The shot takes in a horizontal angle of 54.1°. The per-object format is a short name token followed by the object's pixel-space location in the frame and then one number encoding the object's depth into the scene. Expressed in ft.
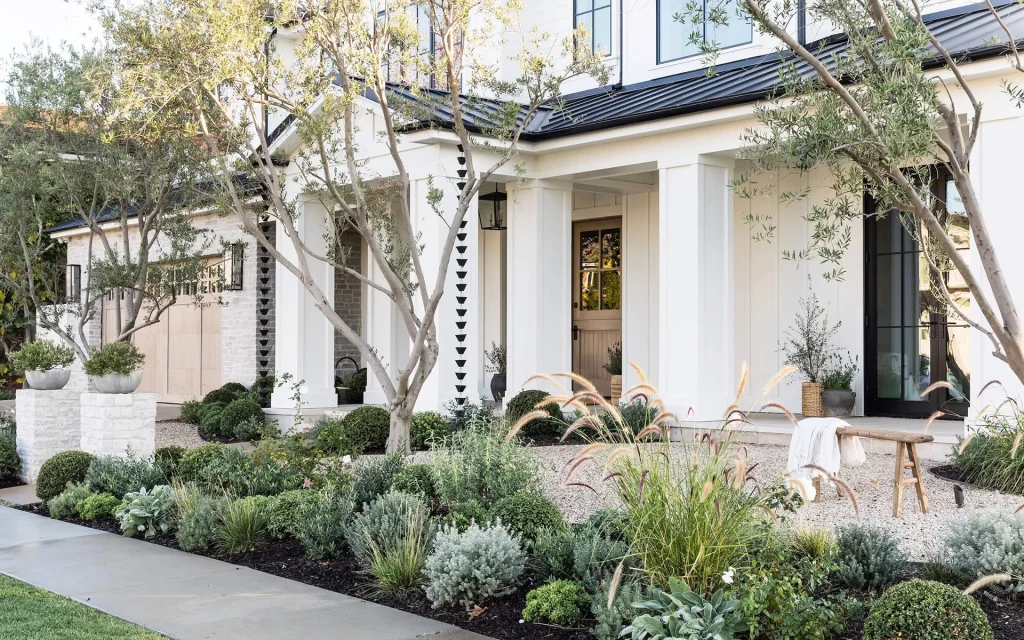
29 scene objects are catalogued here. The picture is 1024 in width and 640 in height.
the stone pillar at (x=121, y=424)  33.19
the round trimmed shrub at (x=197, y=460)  30.40
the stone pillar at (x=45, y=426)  36.24
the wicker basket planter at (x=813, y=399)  40.04
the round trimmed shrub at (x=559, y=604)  16.58
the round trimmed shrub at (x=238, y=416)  45.34
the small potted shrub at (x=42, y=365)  36.73
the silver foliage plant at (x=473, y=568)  17.95
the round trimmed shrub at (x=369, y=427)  38.34
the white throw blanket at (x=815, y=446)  25.09
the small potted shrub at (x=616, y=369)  47.06
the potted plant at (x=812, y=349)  40.19
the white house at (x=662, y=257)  37.73
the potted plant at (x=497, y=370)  49.96
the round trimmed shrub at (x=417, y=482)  24.25
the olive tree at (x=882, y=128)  13.69
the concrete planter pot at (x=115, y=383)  33.42
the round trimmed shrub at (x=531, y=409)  39.24
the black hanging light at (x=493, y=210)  46.96
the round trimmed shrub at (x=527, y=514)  20.45
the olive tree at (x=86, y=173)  43.98
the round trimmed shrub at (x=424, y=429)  38.01
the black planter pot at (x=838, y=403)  39.17
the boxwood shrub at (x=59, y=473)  31.50
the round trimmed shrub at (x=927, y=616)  13.99
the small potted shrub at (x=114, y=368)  33.27
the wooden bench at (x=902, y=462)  23.76
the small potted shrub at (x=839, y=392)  39.19
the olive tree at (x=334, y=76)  30.55
